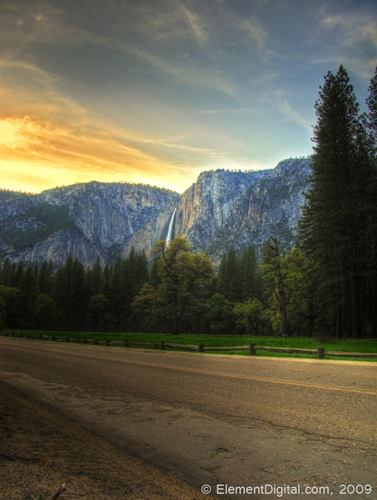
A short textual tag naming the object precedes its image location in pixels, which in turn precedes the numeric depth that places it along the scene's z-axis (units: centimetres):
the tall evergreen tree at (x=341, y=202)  3017
